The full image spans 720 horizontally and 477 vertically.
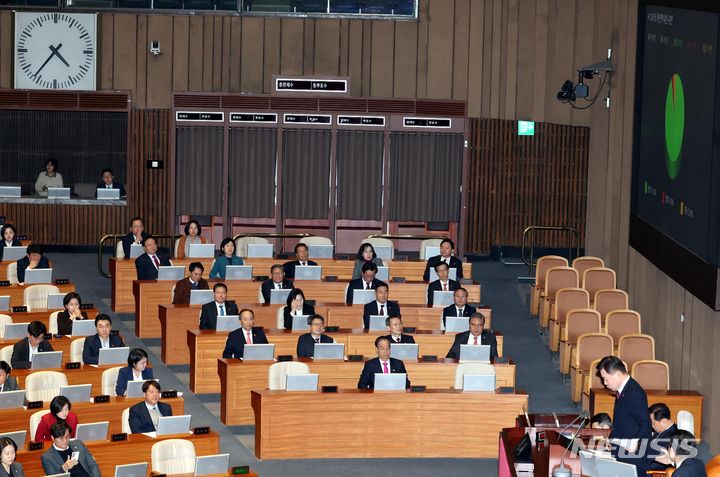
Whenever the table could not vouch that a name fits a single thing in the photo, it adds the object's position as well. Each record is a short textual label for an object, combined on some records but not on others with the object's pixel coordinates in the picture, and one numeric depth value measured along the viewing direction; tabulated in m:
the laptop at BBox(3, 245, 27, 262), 18.84
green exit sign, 21.94
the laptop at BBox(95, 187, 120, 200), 22.00
